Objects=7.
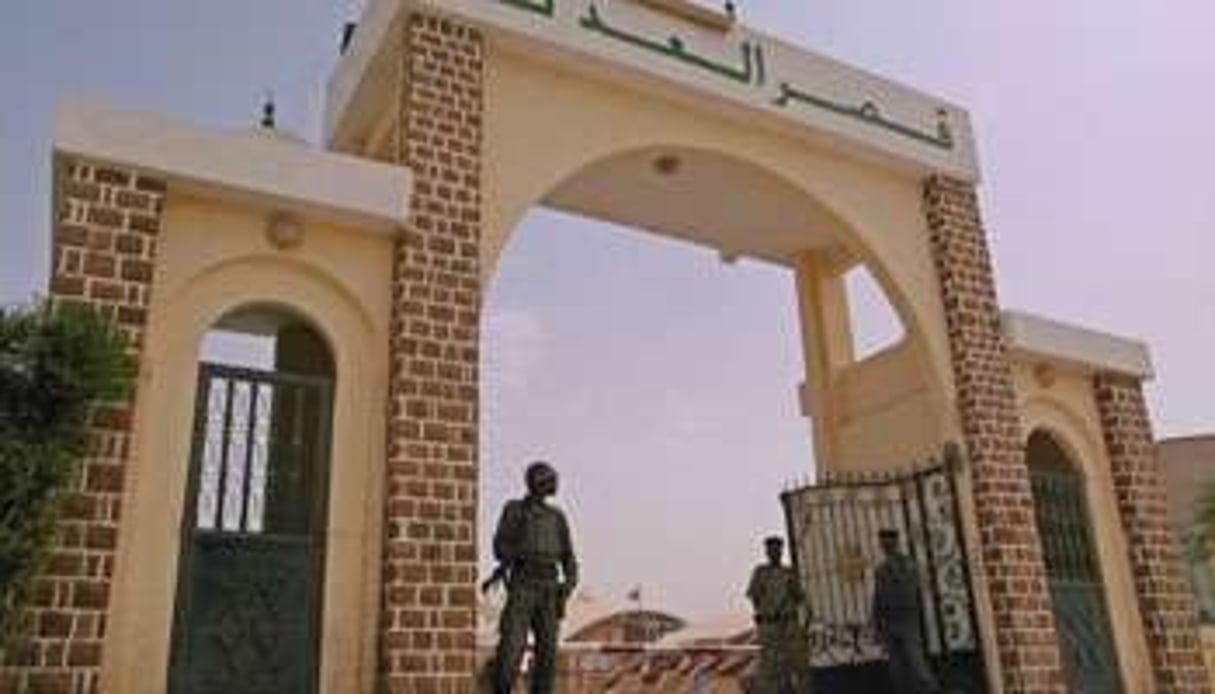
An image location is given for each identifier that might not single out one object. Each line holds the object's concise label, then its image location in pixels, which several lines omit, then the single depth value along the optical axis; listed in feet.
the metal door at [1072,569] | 30.55
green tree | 16.65
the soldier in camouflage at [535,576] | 21.01
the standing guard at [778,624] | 29.91
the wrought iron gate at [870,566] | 28.81
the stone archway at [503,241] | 21.31
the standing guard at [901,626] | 26.02
